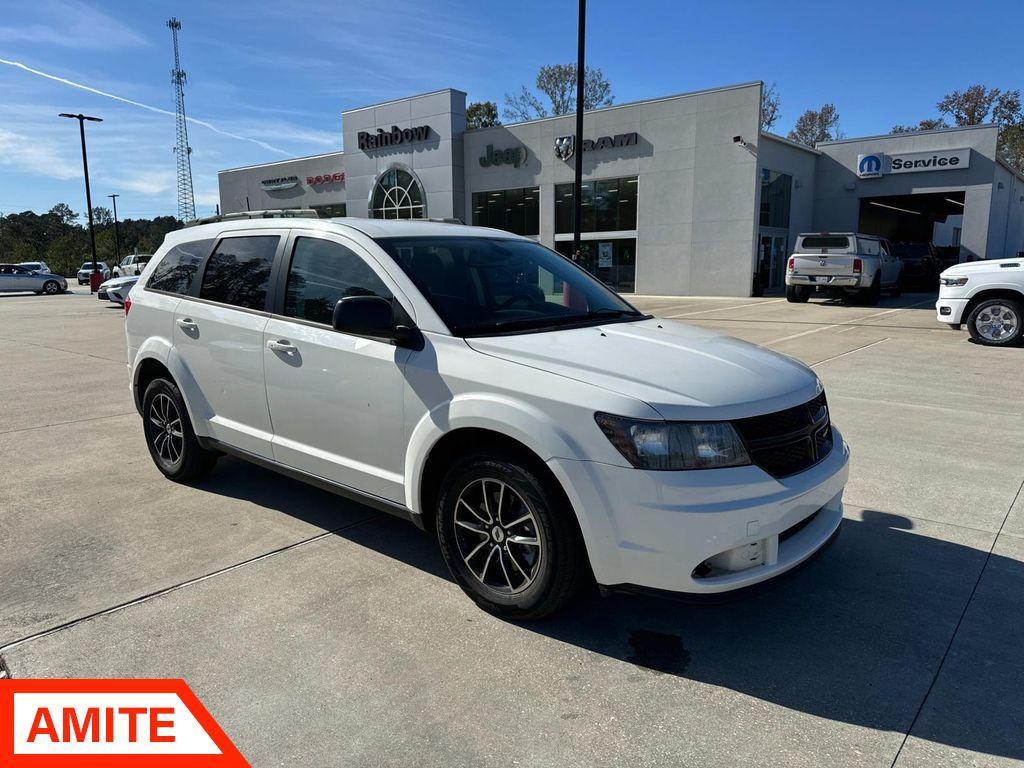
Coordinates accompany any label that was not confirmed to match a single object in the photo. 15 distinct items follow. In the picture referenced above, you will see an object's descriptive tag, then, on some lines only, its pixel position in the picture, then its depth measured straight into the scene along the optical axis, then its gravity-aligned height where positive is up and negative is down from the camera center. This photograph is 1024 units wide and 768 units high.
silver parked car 34.75 -0.59
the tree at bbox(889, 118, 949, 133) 66.92 +13.47
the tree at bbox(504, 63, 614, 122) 57.31 +14.50
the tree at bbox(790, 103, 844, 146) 66.75 +13.37
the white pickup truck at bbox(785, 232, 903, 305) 19.62 +0.03
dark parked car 26.97 +0.18
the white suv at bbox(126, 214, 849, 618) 2.79 -0.63
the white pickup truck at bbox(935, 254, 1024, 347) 11.09 -0.52
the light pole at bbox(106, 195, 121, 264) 74.91 +2.13
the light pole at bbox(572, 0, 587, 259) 14.30 +3.61
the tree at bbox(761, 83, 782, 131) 58.52 +12.82
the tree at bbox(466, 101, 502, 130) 68.25 +14.54
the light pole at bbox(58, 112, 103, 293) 36.91 +4.54
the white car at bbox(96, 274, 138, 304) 23.13 -0.64
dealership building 26.83 +3.60
